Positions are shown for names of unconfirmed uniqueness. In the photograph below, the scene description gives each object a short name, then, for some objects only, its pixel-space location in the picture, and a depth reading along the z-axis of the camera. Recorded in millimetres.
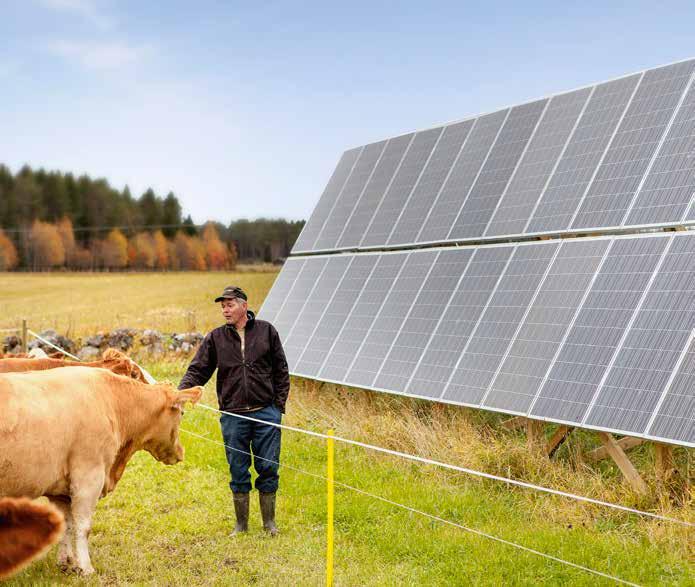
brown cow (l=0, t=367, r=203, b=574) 6016
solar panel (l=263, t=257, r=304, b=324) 15631
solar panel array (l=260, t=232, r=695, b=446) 8008
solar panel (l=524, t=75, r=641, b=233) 10742
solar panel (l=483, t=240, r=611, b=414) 9117
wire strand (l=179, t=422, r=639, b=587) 7820
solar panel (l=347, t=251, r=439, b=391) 11852
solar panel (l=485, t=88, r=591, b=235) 11430
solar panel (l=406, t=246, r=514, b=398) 10484
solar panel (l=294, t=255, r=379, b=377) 13133
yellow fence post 6156
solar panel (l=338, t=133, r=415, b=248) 15180
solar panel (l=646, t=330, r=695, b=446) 7230
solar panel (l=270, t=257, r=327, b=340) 14789
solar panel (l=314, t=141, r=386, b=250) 15941
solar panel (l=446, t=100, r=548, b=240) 12148
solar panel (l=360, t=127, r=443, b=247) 14438
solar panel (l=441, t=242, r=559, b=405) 9789
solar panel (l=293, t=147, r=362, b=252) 16688
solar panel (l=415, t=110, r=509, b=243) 12906
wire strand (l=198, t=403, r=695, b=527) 7723
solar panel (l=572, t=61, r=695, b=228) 10047
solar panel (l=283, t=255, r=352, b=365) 13898
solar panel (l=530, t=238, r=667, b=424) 8461
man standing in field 7859
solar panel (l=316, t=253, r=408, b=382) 12484
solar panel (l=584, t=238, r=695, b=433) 7805
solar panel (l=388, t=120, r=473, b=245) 13677
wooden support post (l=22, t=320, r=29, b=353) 18614
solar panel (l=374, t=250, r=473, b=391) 11172
